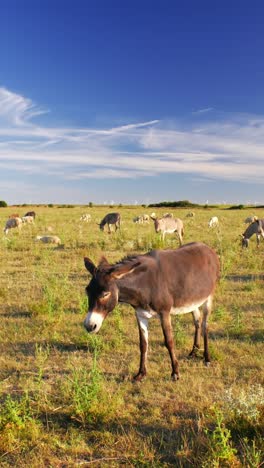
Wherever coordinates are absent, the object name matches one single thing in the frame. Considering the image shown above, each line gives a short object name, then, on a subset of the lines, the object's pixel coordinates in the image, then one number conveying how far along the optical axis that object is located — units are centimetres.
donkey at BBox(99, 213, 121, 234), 2653
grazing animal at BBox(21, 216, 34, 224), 3265
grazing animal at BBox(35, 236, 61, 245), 2054
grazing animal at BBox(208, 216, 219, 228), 2854
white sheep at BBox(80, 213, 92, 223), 3681
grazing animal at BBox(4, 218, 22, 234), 2592
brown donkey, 493
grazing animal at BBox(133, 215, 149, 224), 3381
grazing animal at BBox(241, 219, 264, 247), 1958
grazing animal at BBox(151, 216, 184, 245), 2089
